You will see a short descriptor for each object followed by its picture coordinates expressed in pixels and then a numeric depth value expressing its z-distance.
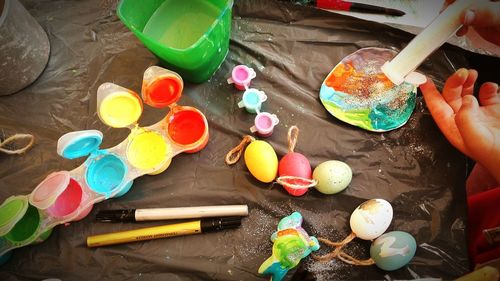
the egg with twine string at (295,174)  0.74
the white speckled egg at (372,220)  0.70
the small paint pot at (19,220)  0.71
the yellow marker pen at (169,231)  0.76
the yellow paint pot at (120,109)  0.78
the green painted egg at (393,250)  0.68
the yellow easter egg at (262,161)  0.76
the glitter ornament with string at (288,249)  0.67
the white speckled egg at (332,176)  0.74
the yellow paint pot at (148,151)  0.78
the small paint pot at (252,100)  0.83
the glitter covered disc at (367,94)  0.83
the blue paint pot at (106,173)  0.76
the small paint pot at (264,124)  0.81
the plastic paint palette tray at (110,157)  0.72
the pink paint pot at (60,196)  0.71
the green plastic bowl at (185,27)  0.80
